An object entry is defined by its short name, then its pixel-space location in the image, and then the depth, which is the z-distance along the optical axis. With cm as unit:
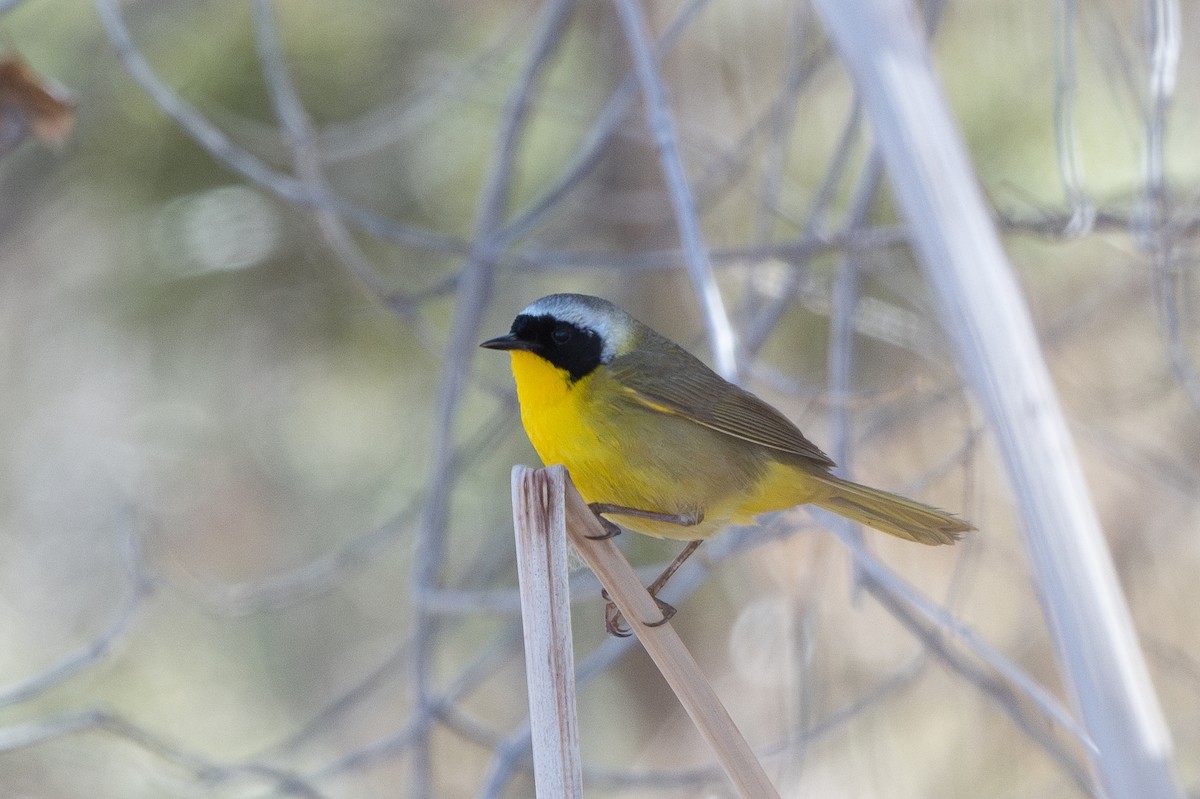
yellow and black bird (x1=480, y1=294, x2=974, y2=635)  445
